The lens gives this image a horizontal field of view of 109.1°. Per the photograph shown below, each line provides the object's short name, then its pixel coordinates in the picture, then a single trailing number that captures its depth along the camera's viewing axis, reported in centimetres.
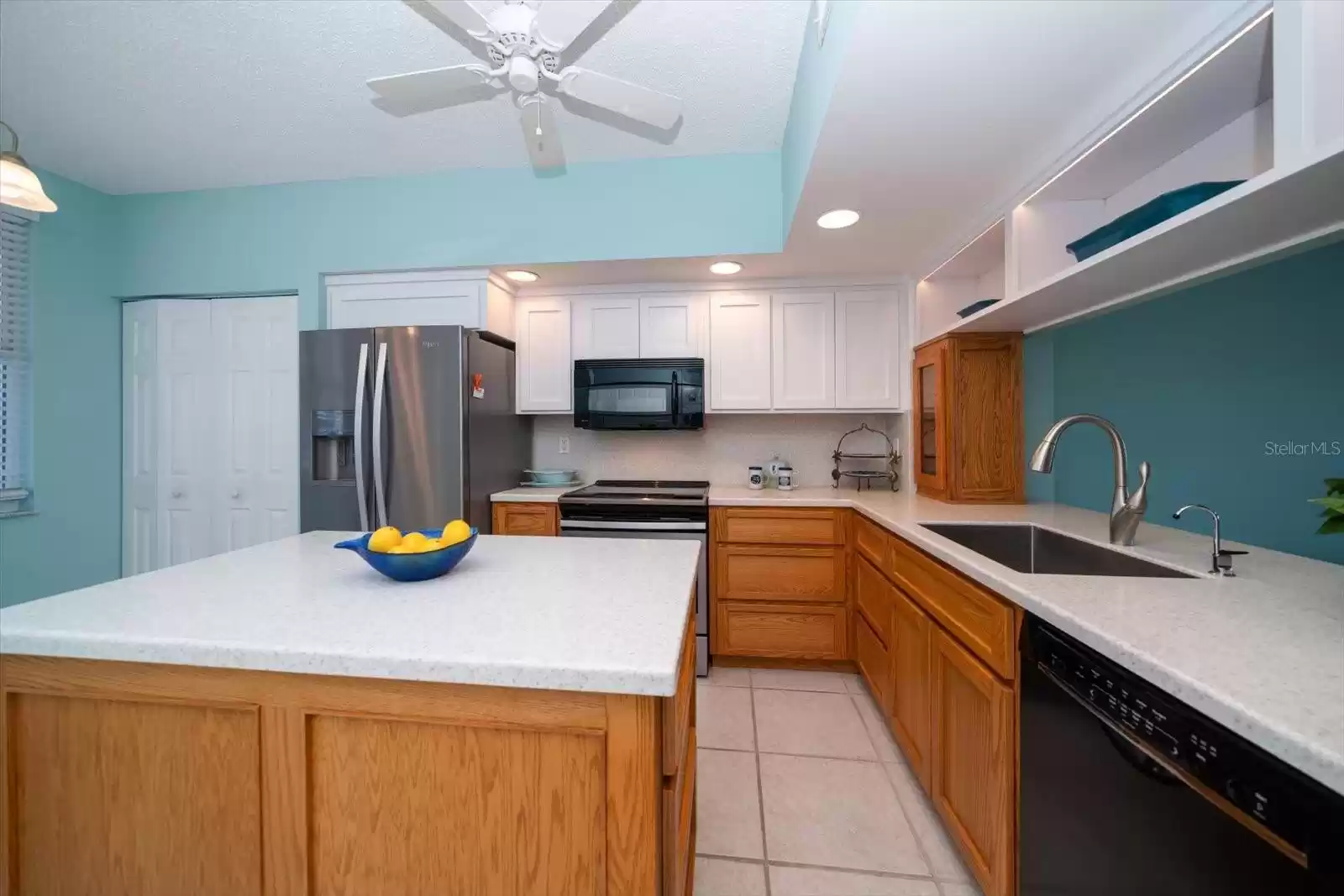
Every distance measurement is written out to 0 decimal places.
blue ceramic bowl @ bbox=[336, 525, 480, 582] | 104
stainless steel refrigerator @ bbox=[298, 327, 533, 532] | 247
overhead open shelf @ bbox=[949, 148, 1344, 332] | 88
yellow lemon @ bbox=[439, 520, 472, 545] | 113
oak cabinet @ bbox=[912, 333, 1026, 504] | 223
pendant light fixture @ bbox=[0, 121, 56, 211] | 141
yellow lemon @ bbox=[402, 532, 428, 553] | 106
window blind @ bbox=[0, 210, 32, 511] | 242
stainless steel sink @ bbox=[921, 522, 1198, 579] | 153
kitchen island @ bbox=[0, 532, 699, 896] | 73
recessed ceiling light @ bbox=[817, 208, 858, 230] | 198
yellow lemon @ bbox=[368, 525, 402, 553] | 105
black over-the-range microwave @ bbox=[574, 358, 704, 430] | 286
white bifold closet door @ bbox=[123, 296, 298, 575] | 286
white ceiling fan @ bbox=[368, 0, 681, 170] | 128
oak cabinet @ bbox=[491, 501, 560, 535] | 268
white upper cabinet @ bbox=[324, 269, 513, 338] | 271
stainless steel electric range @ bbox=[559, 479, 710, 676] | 253
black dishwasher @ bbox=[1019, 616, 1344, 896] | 56
